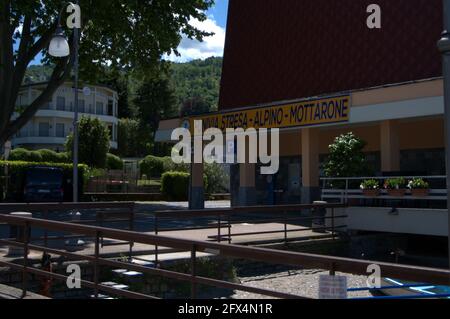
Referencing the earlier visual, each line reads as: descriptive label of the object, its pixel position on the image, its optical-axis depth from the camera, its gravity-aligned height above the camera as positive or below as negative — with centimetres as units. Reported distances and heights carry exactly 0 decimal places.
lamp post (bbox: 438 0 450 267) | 404 +80
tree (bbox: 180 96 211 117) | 5976 +959
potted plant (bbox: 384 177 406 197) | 1518 -12
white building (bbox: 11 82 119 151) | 6353 +732
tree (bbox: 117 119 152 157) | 7519 +576
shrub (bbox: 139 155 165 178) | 5350 +142
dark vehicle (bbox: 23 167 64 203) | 2328 -15
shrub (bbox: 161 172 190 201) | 3844 -15
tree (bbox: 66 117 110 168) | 4362 +309
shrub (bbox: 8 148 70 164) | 4476 +213
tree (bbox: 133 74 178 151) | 7650 +1079
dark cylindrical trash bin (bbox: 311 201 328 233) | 1598 -116
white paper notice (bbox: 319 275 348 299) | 391 -74
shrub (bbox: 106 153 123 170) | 5367 +185
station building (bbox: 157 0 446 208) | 1841 +398
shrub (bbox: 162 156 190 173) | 4381 +121
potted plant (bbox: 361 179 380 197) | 1580 -16
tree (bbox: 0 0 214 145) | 1725 +520
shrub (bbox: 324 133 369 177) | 1741 +74
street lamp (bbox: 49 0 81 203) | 1480 +371
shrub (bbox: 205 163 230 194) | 4168 +30
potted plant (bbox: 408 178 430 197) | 1466 -12
